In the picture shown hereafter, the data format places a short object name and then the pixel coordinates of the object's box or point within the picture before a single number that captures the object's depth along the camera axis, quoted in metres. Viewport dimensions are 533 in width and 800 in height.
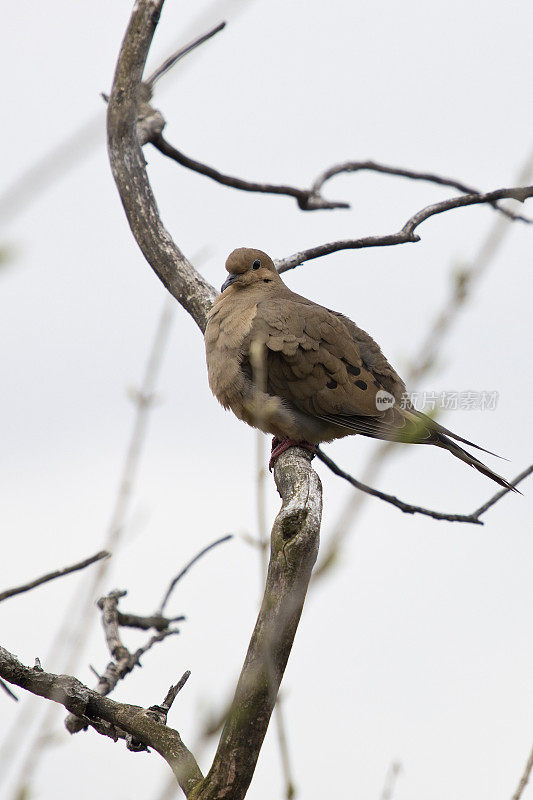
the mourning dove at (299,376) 8.11
